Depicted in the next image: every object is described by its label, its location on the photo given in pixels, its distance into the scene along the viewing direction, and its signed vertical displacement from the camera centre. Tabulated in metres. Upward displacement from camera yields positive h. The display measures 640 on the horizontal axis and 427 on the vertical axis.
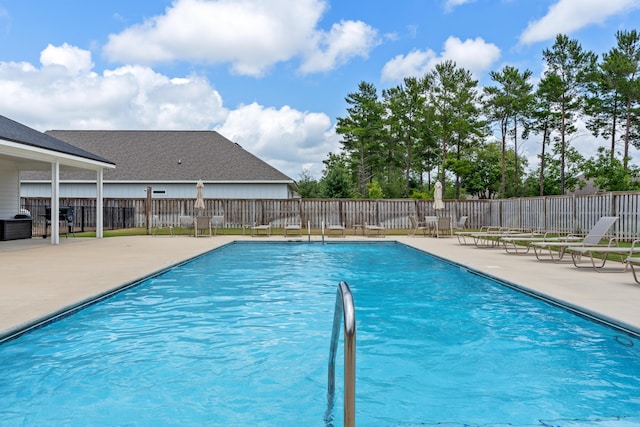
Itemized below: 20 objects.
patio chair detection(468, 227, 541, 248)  14.23 -0.63
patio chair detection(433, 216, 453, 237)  19.34 -0.31
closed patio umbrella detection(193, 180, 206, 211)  20.29 +0.88
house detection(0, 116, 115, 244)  12.79 +1.87
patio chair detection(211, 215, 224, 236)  19.83 -0.11
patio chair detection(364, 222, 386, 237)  20.66 -0.69
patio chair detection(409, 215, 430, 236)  21.20 -0.48
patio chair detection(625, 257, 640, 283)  7.37 -0.73
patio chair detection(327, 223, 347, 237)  19.17 -0.69
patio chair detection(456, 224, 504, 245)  16.25 -0.88
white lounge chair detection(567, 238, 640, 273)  8.21 -0.94
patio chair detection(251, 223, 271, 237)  18.86 -0.65
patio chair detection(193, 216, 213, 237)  19.22 -0.22
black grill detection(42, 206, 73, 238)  18.11 +0.17
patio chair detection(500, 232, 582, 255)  12.60 -0.95
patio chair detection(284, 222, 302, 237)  19.61 -0.68
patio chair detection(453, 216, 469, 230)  18.98 -0.27
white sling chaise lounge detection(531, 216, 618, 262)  10.20 -0.46
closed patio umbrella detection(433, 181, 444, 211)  20.26 +0.79
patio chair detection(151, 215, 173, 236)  24.55 -0.27
